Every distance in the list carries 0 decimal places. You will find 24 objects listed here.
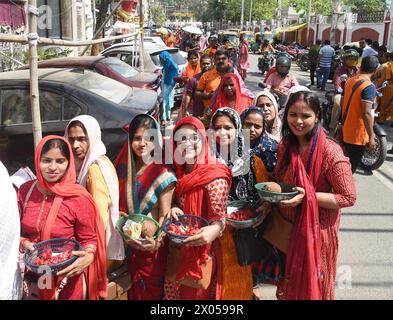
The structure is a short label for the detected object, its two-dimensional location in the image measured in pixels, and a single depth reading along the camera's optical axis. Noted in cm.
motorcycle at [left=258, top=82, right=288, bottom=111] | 509
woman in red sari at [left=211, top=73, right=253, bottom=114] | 421
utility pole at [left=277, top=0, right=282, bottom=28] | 3740
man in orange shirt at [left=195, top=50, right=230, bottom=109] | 512
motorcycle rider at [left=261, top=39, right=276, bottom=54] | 1667
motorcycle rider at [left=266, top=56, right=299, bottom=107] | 514
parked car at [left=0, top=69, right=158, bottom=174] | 429
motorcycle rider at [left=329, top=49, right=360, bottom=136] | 544
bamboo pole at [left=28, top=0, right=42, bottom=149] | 290
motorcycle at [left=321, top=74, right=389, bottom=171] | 584
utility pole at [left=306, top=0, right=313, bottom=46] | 3201
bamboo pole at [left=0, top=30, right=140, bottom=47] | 297
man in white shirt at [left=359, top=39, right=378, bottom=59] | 1034
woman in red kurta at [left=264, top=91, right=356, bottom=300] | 206
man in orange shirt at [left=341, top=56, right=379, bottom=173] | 414
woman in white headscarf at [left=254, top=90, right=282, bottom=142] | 346
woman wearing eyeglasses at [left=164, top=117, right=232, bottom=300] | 212
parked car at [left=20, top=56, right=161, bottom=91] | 626
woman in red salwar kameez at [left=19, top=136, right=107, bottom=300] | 195
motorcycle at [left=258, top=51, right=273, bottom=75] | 1647
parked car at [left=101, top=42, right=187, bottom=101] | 887
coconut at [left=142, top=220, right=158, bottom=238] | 208
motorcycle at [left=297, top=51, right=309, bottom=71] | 1867
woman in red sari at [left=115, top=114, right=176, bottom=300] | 220
